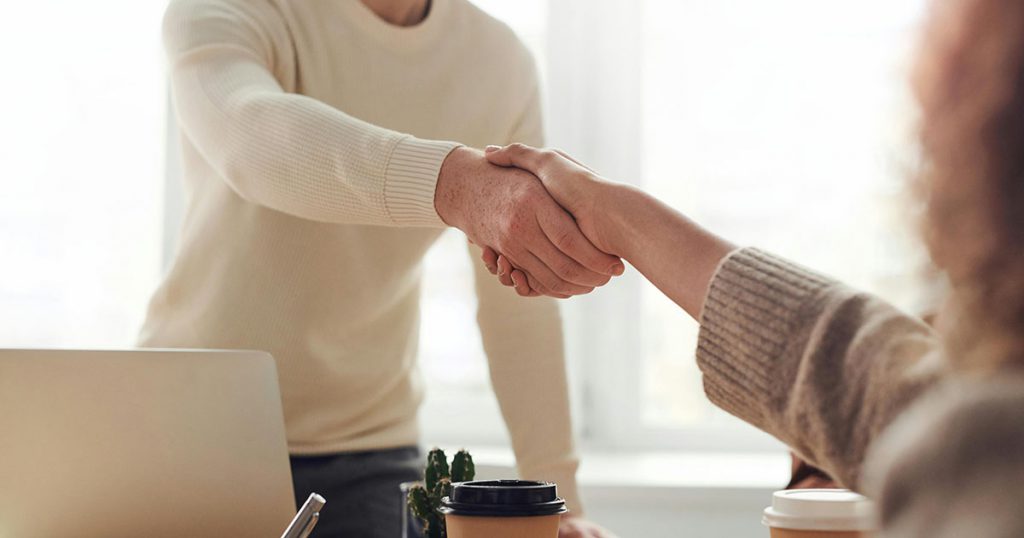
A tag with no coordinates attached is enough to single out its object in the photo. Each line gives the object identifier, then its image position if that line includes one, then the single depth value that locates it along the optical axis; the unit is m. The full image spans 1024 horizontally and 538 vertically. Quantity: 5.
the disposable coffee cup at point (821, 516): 0.84
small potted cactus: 0.99
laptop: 1.02
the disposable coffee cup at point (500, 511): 0.84
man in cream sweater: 1.30
